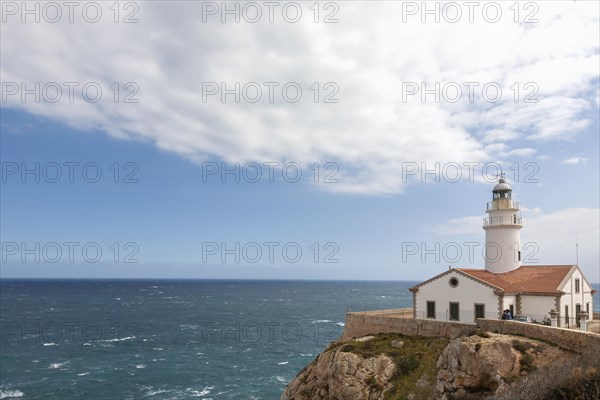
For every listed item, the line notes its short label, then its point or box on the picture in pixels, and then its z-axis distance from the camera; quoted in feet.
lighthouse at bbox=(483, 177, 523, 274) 118.83
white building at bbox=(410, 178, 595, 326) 102.63
